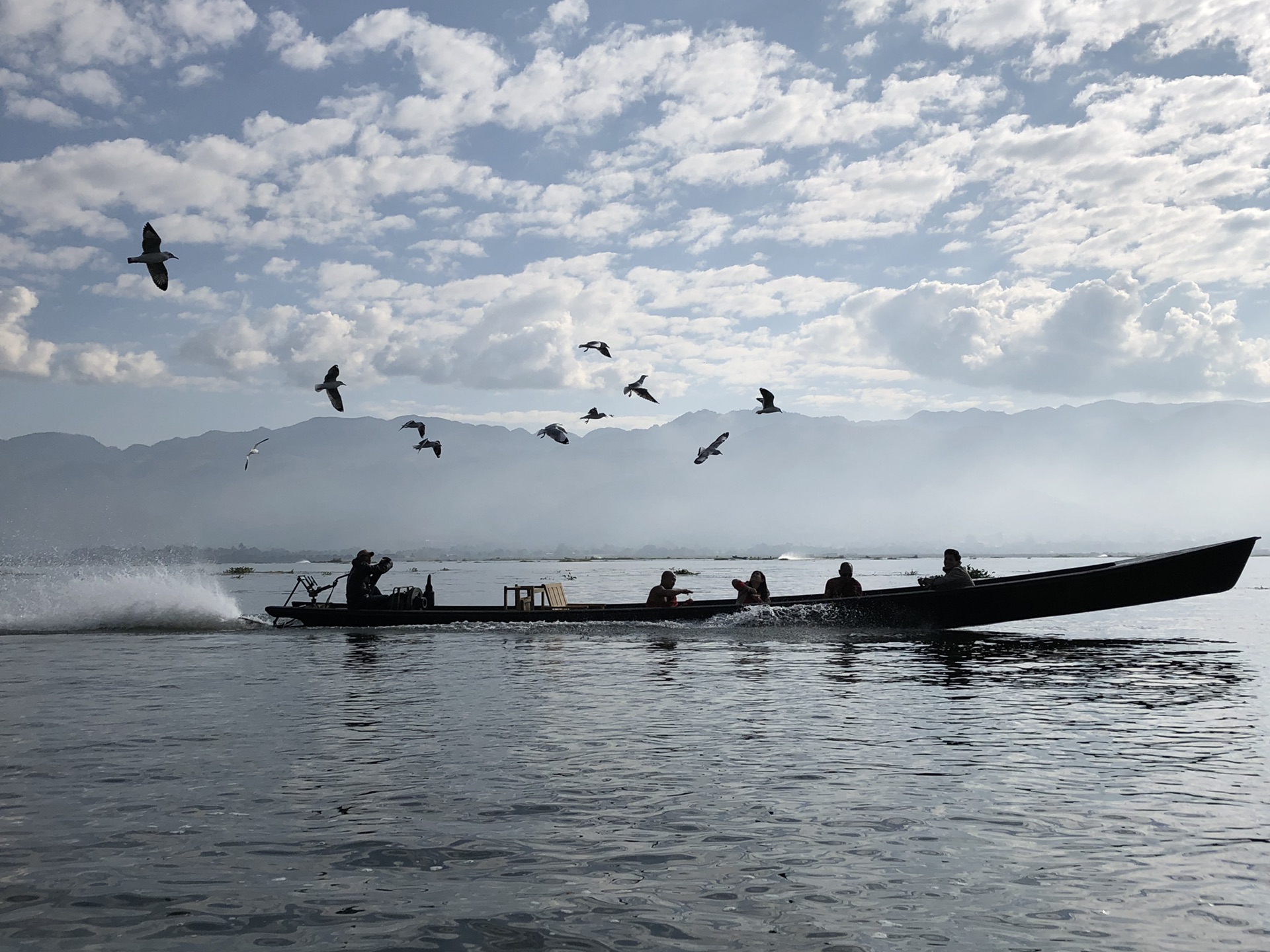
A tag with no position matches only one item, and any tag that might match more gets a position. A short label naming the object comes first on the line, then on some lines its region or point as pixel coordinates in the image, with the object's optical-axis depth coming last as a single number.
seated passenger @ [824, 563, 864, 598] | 30.72
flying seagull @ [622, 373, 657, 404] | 32.03
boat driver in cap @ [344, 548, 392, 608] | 34.09
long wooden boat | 26.55
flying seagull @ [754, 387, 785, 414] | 31.03
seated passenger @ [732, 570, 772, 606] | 30.89
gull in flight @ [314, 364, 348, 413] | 26.94
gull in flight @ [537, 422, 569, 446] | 29.66
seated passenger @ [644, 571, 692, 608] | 31.55
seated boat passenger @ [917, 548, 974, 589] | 28.61
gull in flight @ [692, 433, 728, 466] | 31.22
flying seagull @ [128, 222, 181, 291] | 21.38
